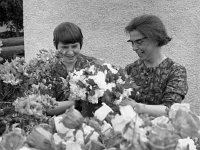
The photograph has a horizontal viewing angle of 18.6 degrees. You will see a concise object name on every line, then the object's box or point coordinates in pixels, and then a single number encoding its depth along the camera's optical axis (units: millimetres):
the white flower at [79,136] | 1845
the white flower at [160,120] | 1882
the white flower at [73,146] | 1769
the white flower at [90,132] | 1875
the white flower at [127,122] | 1744
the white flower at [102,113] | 2009
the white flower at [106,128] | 1913
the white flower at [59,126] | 1902
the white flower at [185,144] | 1770
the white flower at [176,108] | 1940
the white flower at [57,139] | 1820
